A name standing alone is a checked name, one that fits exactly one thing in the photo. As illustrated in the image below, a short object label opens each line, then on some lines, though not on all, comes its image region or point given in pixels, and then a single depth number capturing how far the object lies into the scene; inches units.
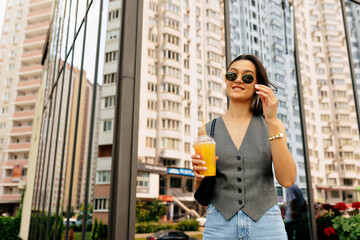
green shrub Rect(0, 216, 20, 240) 542.6
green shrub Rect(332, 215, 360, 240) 122.0
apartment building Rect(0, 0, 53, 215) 1626.5
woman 42.7
